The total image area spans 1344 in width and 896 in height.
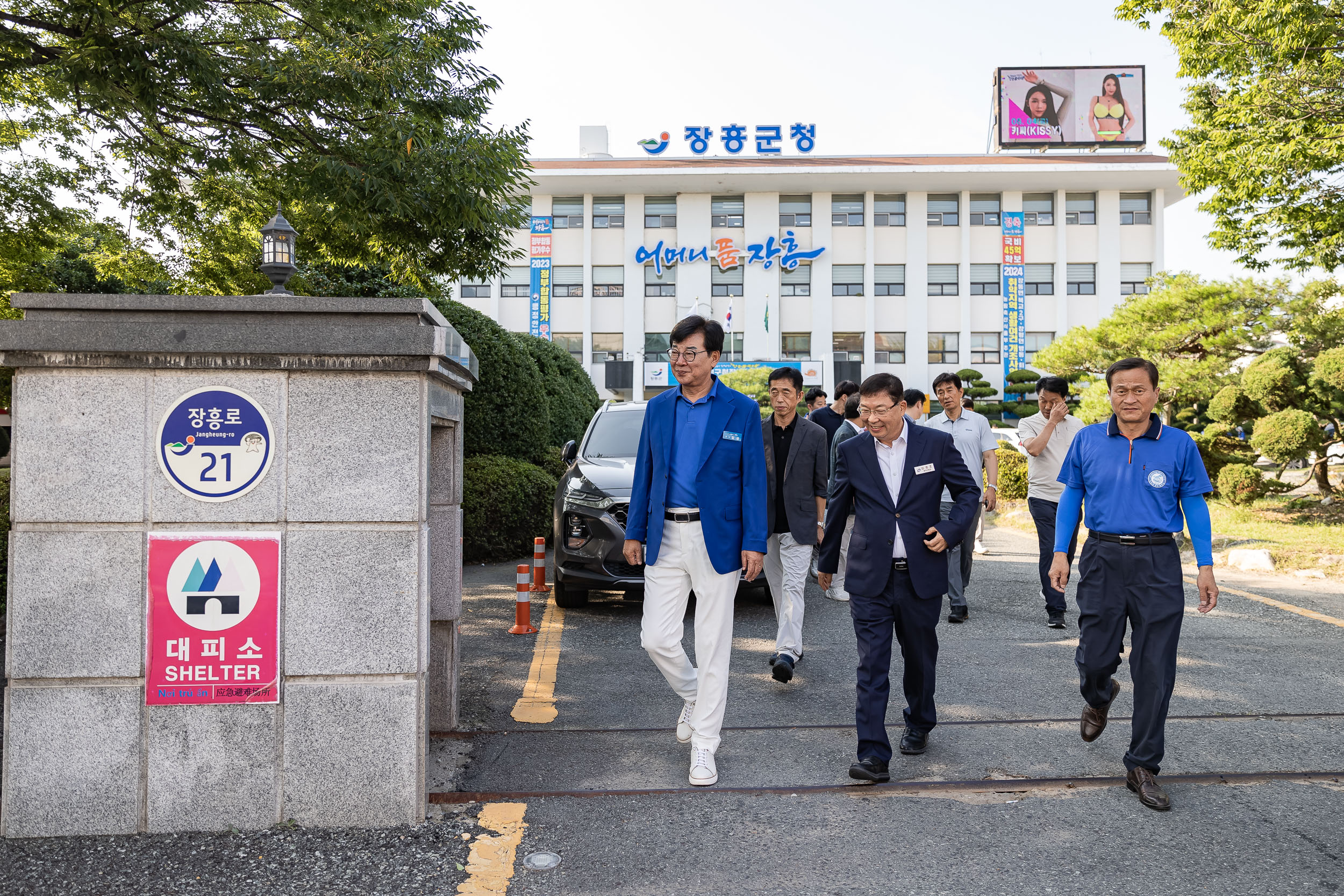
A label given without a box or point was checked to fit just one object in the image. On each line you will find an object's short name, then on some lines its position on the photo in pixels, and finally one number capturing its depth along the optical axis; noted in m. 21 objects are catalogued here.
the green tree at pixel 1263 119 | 9.83
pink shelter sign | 3.48
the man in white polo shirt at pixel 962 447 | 7.60
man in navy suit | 4.23
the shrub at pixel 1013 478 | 19.98
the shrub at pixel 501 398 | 12.62
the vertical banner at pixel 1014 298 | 42.19
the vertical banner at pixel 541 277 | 43.41
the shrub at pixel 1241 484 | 14.90
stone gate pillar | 3.44
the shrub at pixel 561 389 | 15.66
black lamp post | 4.18
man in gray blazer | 5.89
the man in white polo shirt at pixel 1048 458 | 7.48
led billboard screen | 43.31
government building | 42.31
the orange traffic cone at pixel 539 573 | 8.79
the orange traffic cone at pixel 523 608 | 7.07
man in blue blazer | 4.10
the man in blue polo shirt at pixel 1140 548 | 3.91
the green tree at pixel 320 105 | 7.78
